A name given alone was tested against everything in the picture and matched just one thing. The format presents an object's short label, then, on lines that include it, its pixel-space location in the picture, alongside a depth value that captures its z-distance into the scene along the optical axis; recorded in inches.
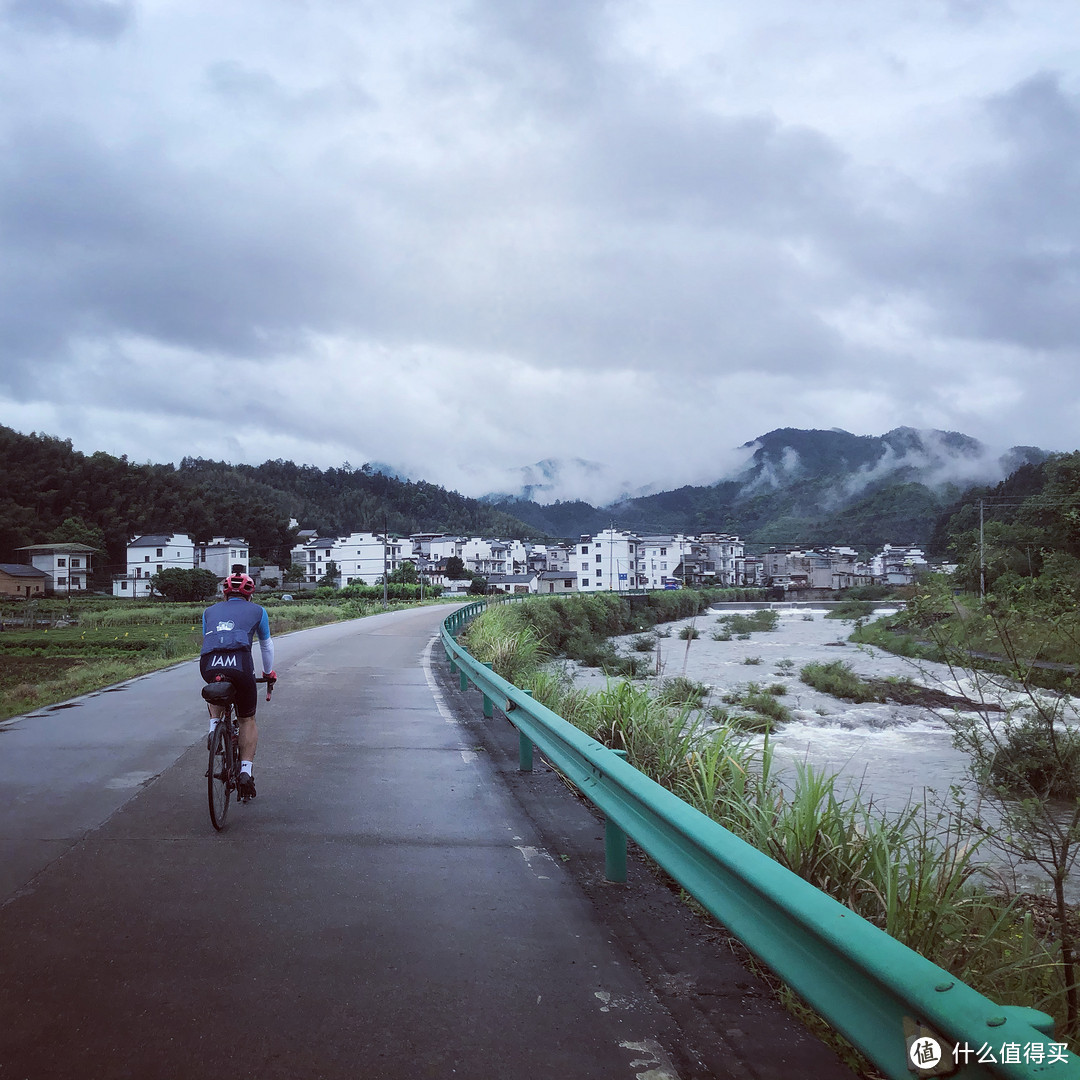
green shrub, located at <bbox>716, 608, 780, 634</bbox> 2255.2
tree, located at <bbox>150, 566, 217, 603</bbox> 3107.3
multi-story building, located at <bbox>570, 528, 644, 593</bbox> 4480.8
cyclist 245.6
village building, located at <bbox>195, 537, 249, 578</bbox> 4242.1
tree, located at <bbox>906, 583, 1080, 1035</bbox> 157.6
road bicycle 233.1
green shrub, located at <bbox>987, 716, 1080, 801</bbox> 172.6
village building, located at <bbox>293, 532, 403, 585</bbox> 4810.5
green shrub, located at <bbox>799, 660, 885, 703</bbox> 1092.5
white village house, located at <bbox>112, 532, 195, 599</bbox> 3771.2
